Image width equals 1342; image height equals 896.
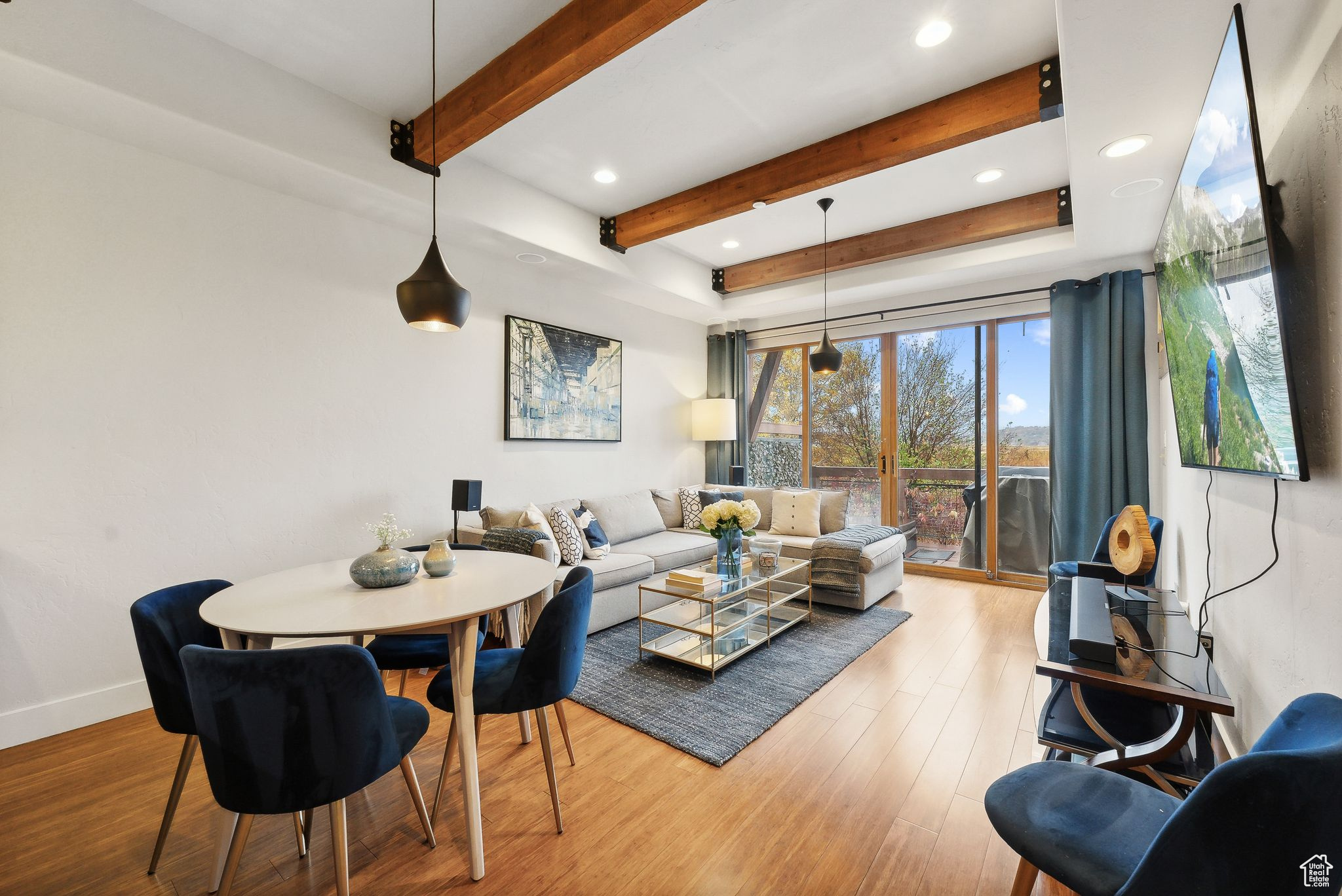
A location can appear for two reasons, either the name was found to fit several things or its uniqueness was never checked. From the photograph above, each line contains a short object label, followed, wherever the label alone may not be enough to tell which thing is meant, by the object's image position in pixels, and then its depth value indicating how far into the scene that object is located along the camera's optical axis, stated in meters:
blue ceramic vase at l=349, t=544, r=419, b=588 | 1.91
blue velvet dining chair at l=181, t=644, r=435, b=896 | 1.21
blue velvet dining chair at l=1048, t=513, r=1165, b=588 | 3.29
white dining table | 1.51
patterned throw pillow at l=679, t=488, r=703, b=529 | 5.29
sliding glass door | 4.77
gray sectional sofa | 3.70
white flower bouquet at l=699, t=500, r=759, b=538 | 3.40
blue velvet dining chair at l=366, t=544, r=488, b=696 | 2.17
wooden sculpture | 2.32
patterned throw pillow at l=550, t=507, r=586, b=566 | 3.70
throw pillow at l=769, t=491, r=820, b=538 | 4.96
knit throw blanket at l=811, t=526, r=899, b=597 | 4.06
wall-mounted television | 1.21
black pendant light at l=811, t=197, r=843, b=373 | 4.36
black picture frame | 4.28
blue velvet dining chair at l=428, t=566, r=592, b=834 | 1.76
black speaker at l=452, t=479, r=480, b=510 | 3.56
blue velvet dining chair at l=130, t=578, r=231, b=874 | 1.57
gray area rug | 2.44
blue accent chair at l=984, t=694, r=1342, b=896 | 0.79
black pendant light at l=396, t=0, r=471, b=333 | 1.95
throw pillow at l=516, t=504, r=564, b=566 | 3.59
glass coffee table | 3.05
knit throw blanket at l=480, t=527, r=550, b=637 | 3.18
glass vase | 3.41
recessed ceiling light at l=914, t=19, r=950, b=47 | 2.25
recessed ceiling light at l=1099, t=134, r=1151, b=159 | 2.29
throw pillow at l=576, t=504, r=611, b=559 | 3.95
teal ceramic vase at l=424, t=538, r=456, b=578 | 2.08
